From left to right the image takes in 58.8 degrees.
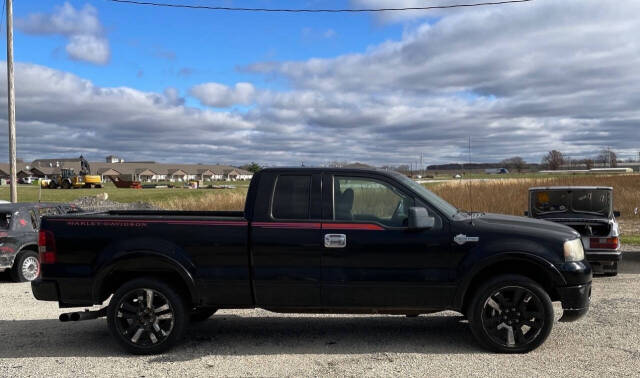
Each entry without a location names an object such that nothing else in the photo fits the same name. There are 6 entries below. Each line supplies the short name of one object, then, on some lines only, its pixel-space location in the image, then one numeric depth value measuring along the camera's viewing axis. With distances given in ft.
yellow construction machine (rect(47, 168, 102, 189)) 227.40
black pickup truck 18.24
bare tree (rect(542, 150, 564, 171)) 549.13
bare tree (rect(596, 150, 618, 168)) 534.78
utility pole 55.42
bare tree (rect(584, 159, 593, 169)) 536.83
